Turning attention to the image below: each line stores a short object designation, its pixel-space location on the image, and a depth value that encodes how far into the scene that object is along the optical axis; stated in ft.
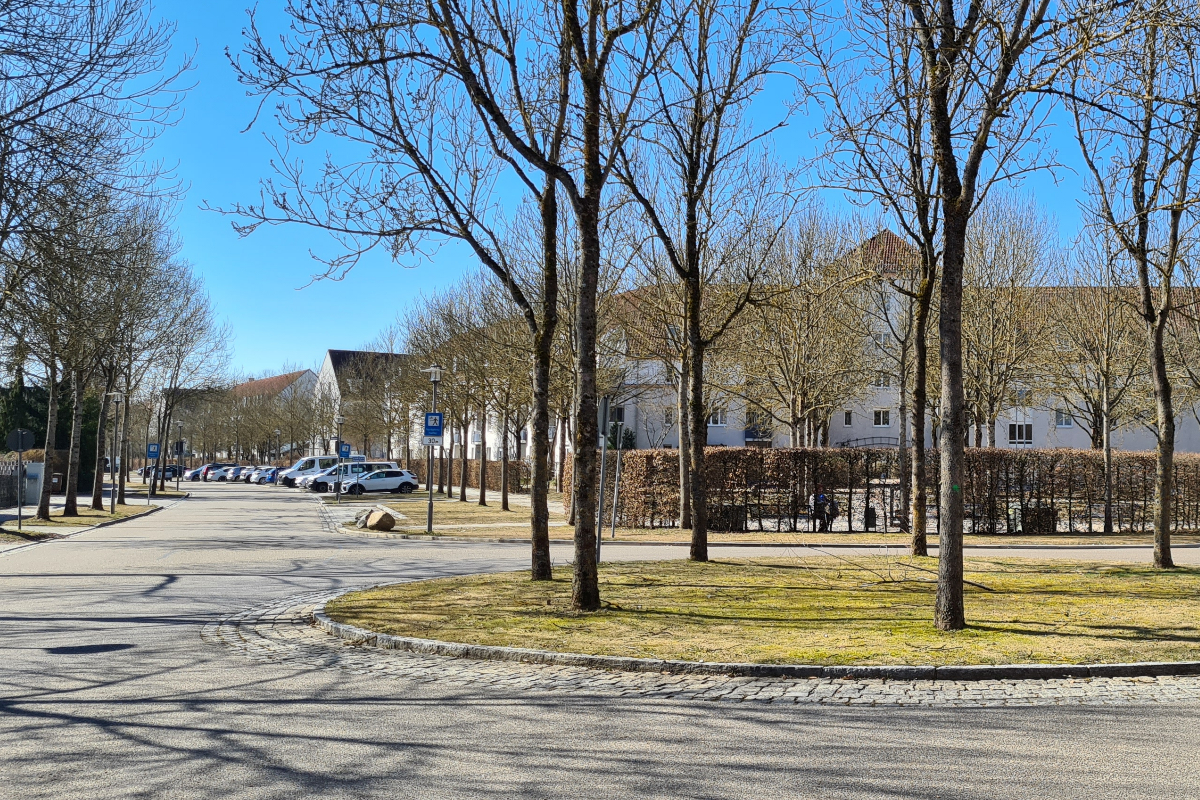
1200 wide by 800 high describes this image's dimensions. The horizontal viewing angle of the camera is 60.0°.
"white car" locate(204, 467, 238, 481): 291.38
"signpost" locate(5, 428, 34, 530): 83.25
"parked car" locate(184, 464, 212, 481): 300.40
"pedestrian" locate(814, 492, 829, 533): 85.87
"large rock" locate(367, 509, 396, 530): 93.25
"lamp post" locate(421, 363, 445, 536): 88.34
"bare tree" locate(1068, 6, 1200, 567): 45.91
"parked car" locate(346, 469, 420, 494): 176.14
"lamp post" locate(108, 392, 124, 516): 118.21
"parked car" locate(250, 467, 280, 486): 255.09
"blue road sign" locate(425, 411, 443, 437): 87.20
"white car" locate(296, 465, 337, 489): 194.19
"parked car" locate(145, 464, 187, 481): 294.19
